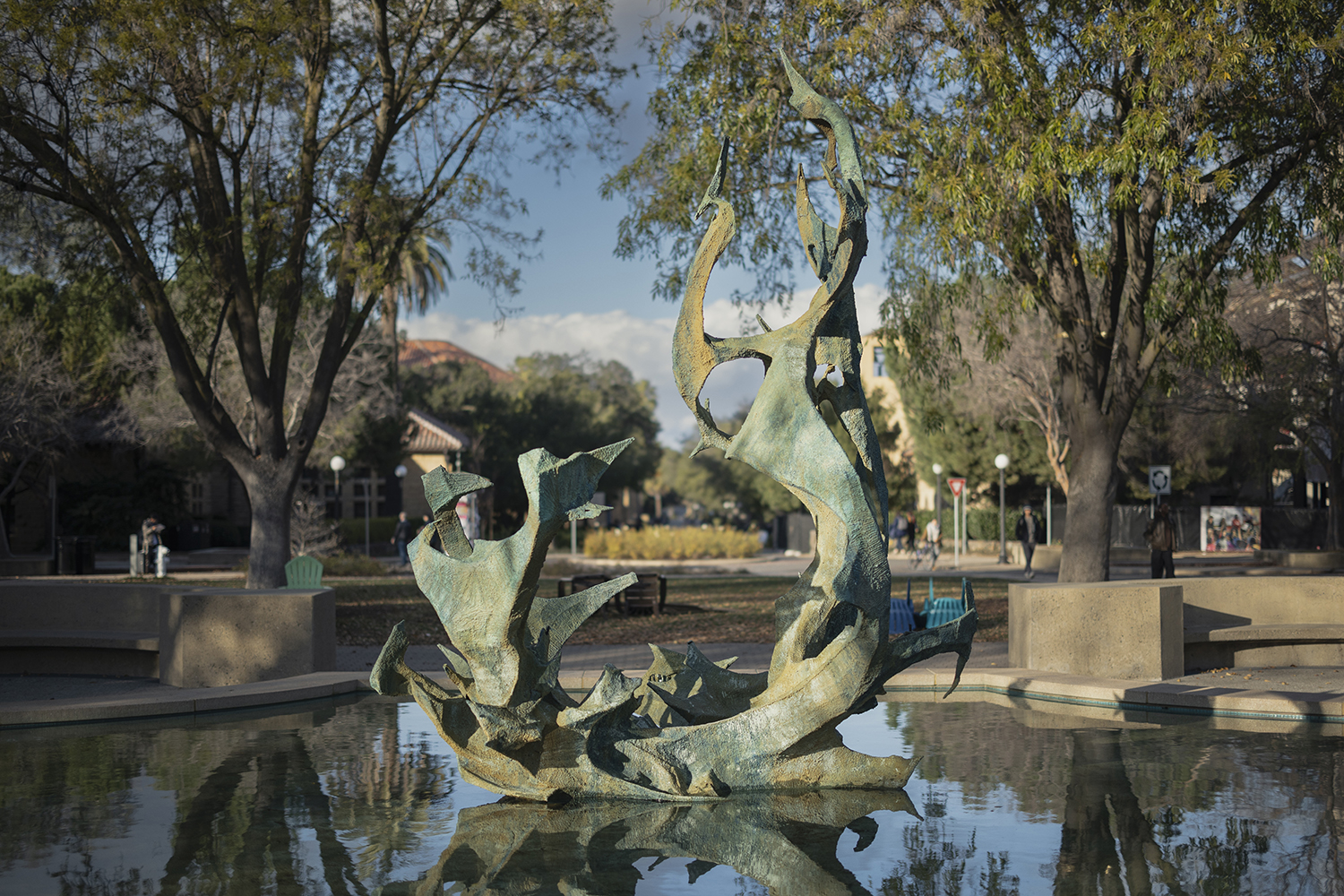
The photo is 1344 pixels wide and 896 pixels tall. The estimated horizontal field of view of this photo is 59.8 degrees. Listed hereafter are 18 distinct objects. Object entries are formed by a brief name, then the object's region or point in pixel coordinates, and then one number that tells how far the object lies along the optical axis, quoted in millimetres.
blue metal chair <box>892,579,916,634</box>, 13445
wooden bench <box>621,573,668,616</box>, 18547
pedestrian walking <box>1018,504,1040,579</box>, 29844
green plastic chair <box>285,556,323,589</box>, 16953
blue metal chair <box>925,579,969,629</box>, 14094
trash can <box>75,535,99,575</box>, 29219
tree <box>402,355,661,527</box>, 51625
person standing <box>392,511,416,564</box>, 30744
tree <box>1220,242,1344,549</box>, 25219
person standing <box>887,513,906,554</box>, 37531
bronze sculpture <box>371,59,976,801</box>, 6086
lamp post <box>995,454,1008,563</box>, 32397
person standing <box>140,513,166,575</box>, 27812
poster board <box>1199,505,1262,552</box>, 41250
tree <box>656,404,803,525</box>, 54938
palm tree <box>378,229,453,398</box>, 48031
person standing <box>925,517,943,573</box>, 32094
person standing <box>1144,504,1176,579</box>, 20219
